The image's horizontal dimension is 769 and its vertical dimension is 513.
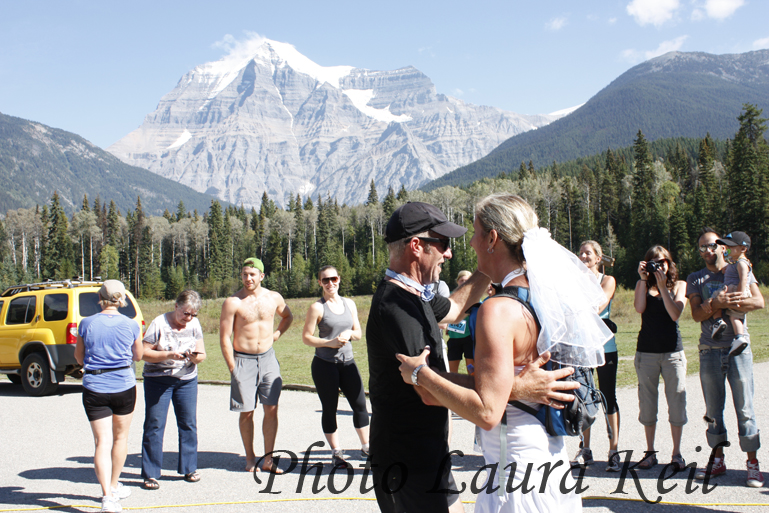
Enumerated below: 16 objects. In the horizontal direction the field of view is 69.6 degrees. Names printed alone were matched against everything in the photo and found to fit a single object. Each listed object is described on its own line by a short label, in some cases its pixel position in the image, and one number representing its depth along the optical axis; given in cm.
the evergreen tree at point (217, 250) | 11319
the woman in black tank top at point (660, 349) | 553
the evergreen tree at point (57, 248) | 10088
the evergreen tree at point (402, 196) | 11962
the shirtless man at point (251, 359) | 612
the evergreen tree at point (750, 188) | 6256
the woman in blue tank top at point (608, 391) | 561
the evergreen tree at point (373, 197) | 13964
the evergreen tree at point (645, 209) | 8075
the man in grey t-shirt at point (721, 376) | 509
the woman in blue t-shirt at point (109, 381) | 515
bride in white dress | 234
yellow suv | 1104
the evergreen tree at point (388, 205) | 12029
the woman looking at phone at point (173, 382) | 573
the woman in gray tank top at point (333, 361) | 614
